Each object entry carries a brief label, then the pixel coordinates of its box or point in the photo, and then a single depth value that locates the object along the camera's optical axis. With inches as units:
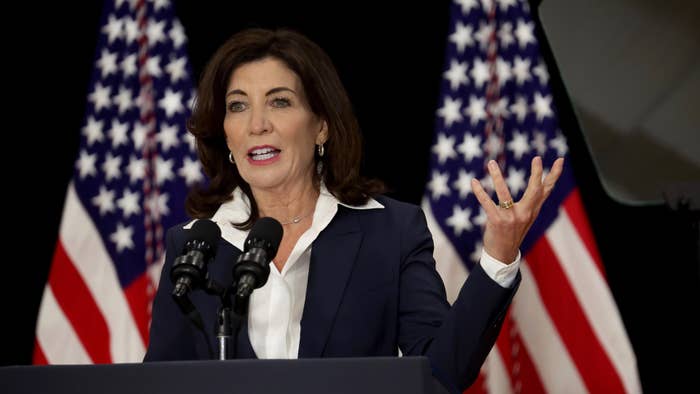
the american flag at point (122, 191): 325.2
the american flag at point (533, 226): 318.5
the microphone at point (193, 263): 240.8
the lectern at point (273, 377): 201.6
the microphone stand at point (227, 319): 242.5
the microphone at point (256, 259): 237.8
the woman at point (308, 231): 289.7
